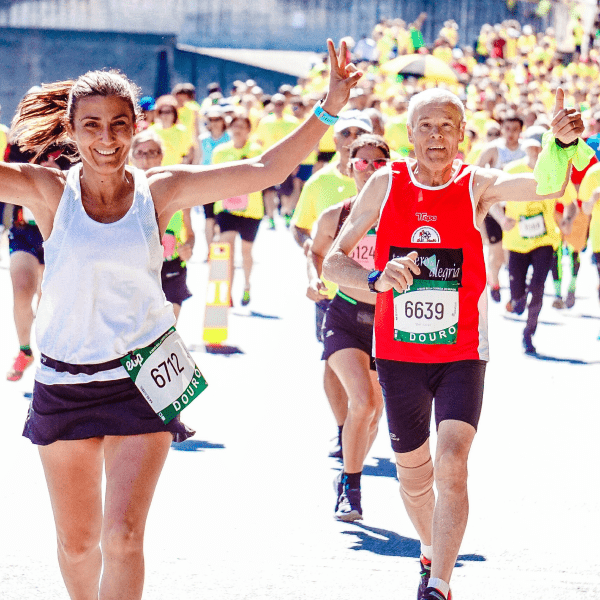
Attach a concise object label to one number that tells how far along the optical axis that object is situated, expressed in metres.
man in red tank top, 9.05
